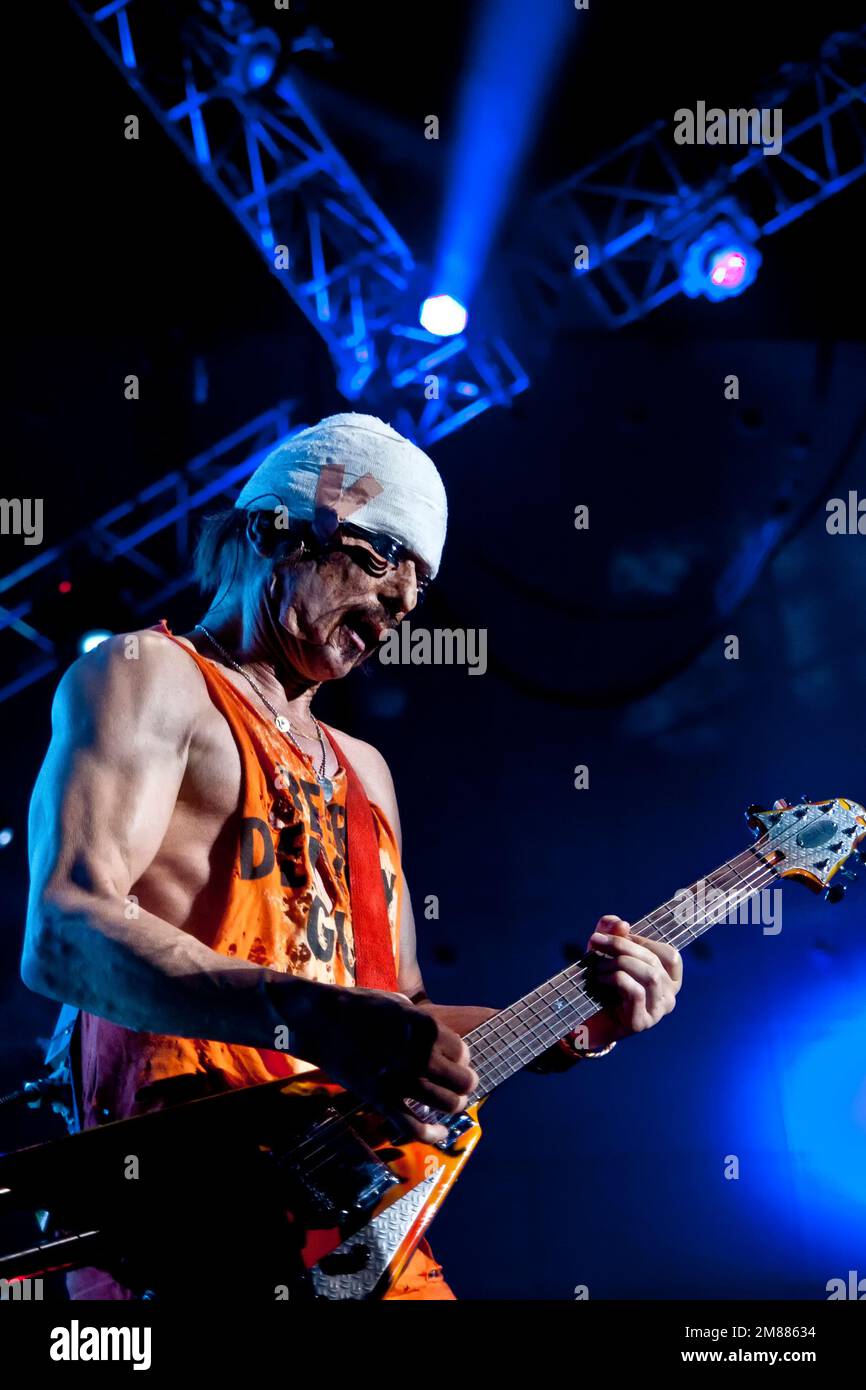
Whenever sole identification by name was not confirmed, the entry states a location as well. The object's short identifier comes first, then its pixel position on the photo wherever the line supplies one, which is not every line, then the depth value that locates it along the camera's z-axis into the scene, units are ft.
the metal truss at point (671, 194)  13.62
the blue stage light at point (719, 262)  13.88
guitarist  6.19
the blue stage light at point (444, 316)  13.38
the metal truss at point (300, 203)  12.19
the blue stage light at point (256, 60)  12.29
